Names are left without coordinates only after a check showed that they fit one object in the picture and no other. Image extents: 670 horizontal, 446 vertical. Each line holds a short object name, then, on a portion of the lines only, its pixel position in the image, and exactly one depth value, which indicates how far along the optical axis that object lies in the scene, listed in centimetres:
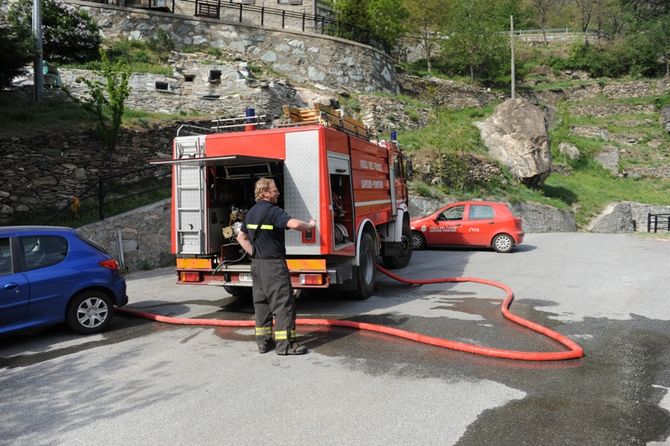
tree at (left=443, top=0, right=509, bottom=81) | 4531
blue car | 614
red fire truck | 732
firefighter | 564
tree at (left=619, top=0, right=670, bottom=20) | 5022
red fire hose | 531
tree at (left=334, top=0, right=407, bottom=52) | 3481
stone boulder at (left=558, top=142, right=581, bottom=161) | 3647
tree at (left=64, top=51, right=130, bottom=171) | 1383
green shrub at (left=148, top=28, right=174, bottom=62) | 2442
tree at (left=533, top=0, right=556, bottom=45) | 6359
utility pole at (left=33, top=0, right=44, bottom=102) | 1559
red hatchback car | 1533
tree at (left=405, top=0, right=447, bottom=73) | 4584
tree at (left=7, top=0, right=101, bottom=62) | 2000
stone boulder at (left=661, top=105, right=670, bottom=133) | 4182
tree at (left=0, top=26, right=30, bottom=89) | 1433
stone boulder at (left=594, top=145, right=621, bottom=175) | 3684
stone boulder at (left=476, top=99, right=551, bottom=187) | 2730
